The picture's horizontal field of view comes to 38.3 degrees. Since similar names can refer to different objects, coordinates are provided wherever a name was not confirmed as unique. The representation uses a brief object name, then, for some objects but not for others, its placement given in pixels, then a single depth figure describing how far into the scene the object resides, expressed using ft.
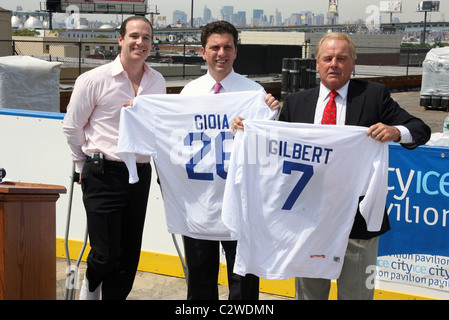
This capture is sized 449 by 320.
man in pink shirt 14.64
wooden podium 11.91
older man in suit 11.88
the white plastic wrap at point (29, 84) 33.17
